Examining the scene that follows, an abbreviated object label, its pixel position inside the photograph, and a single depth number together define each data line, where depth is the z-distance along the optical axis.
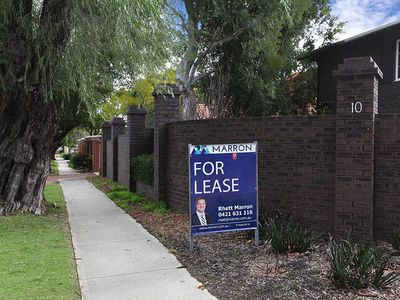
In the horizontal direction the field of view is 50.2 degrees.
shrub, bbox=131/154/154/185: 11.71
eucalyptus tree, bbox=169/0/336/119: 16.48
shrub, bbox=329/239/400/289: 4.51
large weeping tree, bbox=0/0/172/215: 7.42
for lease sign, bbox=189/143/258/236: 6.20
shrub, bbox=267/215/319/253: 5.85
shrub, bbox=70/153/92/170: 29.23
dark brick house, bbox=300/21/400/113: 14.04
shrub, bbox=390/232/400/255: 5.55
